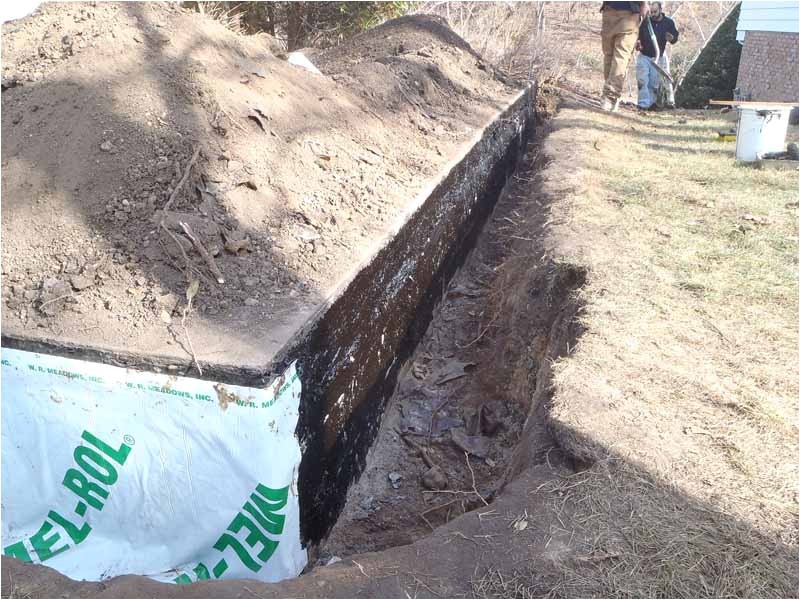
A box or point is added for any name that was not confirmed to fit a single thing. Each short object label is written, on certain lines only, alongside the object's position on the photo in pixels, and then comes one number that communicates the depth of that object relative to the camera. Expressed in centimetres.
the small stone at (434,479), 363
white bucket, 675
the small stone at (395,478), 373
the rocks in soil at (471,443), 389
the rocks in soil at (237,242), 328
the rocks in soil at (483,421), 401
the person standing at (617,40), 930
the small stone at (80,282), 302
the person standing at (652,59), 1052
